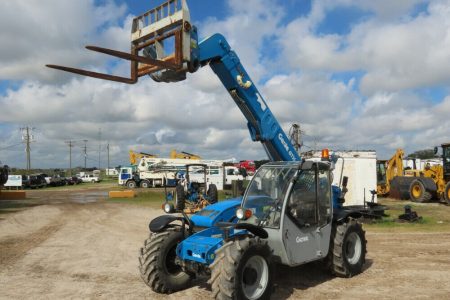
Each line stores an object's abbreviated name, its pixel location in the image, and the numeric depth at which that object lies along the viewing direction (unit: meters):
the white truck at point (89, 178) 70.93
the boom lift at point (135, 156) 47.50
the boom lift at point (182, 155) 47.13
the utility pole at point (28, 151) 74.19
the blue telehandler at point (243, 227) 6.02
